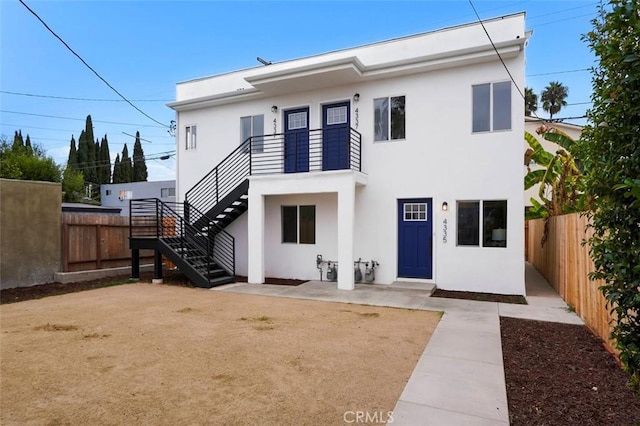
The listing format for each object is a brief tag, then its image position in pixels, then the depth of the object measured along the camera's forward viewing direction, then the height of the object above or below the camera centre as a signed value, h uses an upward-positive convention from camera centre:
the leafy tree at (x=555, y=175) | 11.51 +1.30
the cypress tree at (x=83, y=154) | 44.62 +7.51
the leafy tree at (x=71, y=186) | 32.06 +2.63
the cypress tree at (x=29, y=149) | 30.15 +5.67
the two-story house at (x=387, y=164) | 9.39 +1.48
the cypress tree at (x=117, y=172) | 46.75 +5.53
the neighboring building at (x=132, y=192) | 34.16 +2.32
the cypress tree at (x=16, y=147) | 28.78 +5.69
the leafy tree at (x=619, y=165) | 2.30 +0.32
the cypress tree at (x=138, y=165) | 47.22 +6.62
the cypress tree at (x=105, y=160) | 46.31 +7.05
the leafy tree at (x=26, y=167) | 20.92 +3.10
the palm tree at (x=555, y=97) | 34.47 +11.07
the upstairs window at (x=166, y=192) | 34.01 +2.12
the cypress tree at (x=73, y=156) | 44.25 +7.27
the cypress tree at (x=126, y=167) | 47.06 +6.19
